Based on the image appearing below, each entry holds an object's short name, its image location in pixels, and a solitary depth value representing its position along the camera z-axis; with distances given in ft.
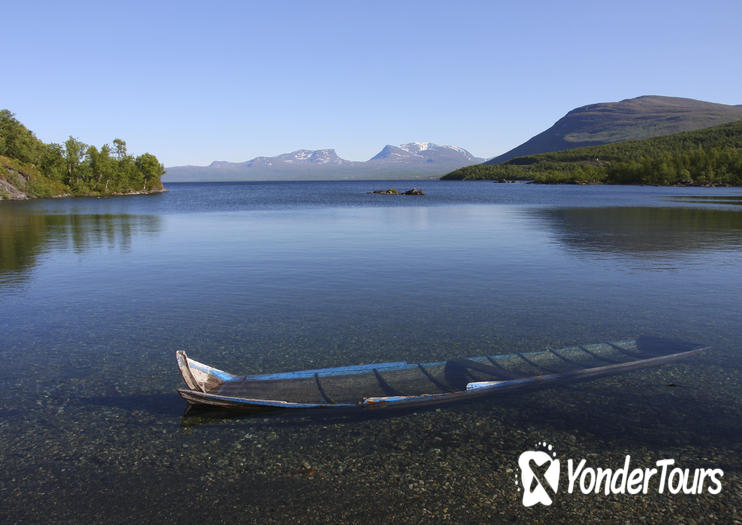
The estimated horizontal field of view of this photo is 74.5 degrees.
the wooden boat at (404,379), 37.99
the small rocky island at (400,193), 503.77
